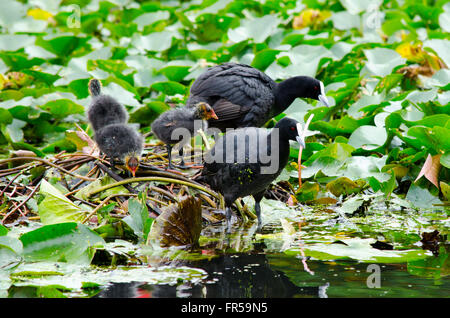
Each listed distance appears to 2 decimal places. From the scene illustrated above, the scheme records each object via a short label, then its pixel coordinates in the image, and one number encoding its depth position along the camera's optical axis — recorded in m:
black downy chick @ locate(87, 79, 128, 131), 10.91
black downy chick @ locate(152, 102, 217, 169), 10.49
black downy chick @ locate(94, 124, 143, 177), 9.48
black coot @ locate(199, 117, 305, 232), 8.90
